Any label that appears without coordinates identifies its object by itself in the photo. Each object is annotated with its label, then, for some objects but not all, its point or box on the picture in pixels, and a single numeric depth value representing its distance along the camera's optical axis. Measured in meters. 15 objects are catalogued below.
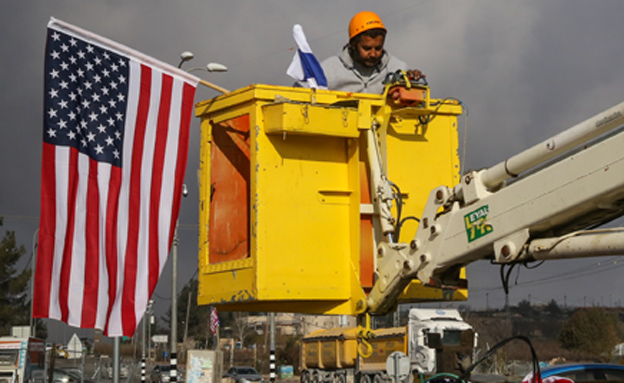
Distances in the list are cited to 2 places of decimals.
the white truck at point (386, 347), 27.03
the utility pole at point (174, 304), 26.38
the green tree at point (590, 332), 48.78
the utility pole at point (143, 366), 32.47
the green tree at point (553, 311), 53.41
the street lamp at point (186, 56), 21.73
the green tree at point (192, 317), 106.94
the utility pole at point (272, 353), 31.45
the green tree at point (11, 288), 74.06
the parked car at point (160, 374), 43.21
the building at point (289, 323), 99.69
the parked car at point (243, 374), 40.58
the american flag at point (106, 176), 8.94
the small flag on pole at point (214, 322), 37.85
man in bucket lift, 9.70
